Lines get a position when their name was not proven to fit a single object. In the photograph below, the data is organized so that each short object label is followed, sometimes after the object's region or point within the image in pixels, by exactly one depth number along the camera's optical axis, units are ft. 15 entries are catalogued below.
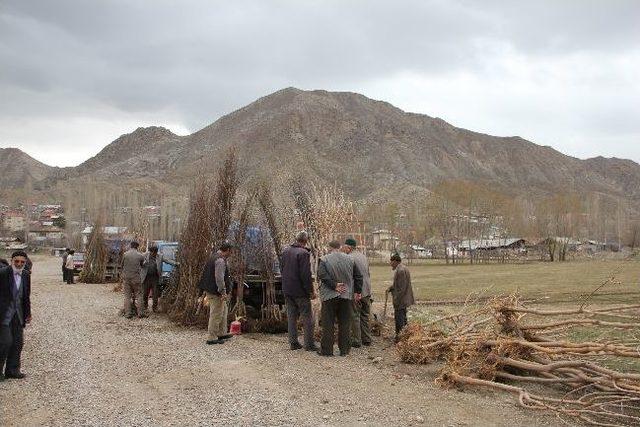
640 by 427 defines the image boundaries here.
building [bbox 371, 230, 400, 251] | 237.74
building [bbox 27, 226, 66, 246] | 305.57
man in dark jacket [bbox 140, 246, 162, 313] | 45.61
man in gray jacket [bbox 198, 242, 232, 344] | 33.58
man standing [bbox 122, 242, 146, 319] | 43.19
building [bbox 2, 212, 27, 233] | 323.10
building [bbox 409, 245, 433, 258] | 263.49
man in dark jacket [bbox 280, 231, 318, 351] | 31.70
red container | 36.55
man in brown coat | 34.06
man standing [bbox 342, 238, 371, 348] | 33.35
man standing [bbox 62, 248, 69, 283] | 79.87
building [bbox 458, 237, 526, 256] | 269.42
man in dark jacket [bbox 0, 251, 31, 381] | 24.40
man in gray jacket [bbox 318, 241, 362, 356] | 30.53
